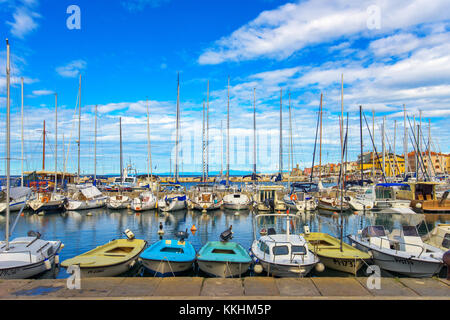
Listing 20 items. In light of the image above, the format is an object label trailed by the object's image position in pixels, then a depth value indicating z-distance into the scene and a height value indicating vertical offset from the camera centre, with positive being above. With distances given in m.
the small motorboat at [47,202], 43.41 -5.33
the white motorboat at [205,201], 44.31 -5.41
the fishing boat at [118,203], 46.22 -5.71
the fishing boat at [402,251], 15.20 -4.69
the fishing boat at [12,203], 41.55 -5.21
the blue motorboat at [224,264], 15.30 -4.93
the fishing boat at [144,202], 44.16 -5.47
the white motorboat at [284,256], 14.54 -4.63
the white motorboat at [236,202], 45.28 -5.57
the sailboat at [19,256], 14.70 -4.58
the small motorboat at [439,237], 18.28 -4.54
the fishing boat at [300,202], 43.56 -5.40
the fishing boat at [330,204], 44.22 -5.94
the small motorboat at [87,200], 45.97 -5.50
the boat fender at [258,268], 14.30 -4.84
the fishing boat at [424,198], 41.97 -5.06
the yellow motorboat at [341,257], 16.20 -5.02
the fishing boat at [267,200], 43.88 -5.38
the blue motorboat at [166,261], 15.69 -4.95
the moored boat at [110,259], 14.80 -4.98
